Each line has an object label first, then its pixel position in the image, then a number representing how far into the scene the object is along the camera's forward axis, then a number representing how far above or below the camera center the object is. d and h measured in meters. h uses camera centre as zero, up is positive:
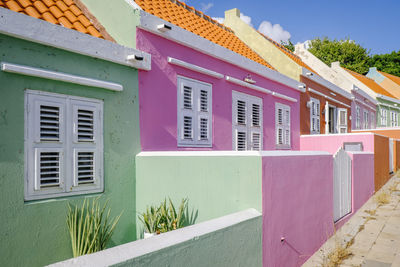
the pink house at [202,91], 5.82 +1.17
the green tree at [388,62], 37.41 +9.65
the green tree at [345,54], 34.47 +9.74
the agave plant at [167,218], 4.55 -1.17
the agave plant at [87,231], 4.12 -1.28
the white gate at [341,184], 6.48 -0.99
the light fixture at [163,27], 5.82 +2.15
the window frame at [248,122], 7.96 +0.49
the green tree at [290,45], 34.49 +10.73
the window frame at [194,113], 6.38 +0.59
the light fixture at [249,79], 8.40 +1.66
